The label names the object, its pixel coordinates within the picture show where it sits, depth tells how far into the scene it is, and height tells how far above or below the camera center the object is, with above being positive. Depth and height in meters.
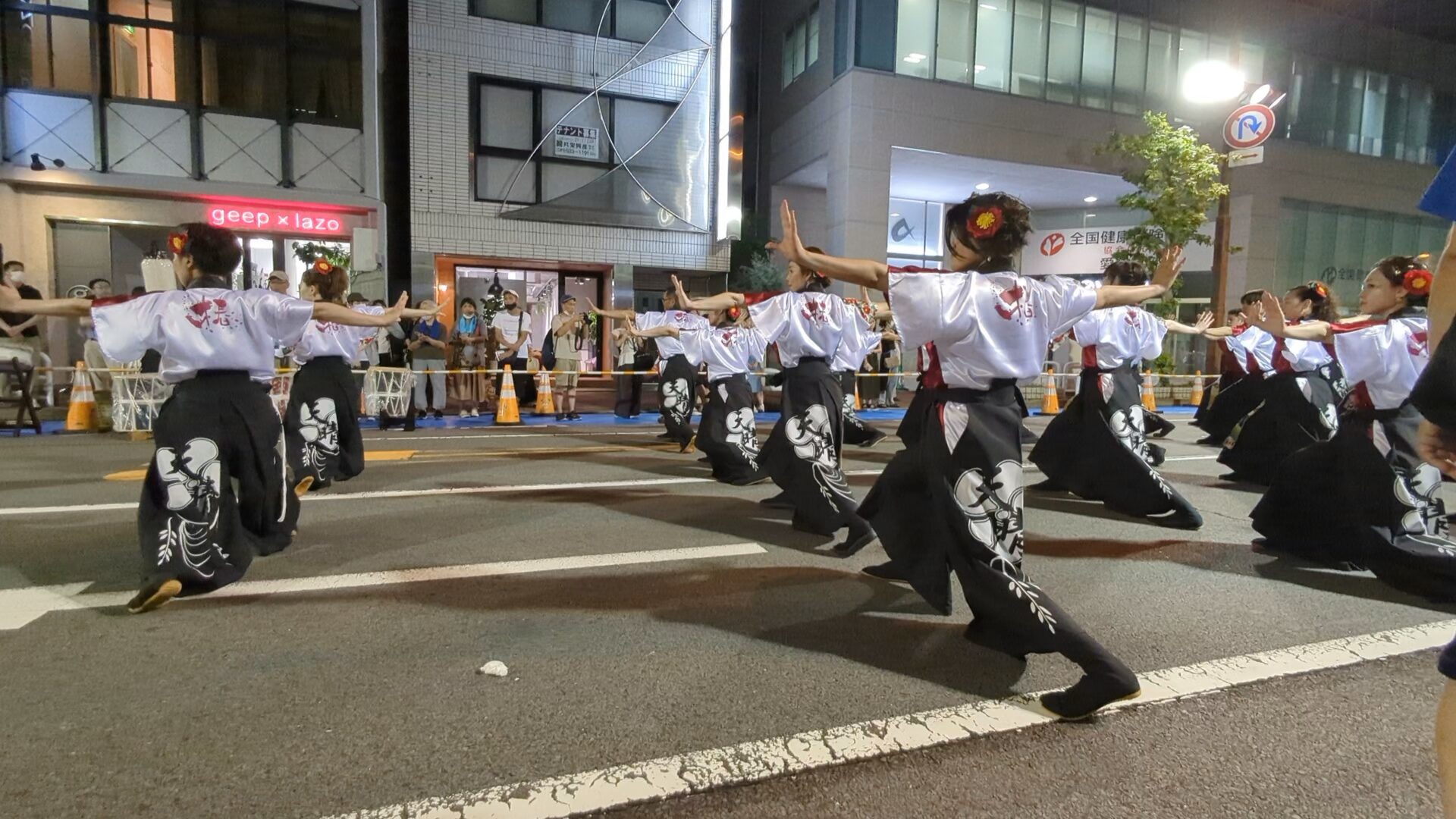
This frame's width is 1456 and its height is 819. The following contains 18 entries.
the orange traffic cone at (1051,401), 15.45 -0.94
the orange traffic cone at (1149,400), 15.45 -0.87
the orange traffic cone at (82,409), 10.30 -1.05
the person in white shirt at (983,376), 3.00 -0.10
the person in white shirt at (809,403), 5.18 -0.39
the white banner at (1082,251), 22.48 +3.17
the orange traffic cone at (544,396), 13.17 -0.92
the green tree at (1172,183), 17.30 +4.03
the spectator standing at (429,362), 12.19 -0.37
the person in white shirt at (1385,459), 4.30 -0.56
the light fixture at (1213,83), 15.84 +6.42
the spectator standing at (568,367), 12.99 -0.42
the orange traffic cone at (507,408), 12.02 -1.05
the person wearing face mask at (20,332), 9.34 -0.04
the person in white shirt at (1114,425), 5.91 -0.57
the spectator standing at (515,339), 13.39 +0.05
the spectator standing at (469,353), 13.04 -0.21
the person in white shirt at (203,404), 3.69 -0.35
